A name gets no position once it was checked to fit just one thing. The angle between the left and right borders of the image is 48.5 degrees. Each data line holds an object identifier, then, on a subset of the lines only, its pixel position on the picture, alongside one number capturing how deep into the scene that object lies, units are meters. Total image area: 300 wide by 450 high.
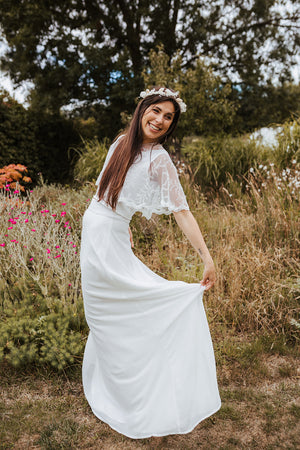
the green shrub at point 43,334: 2.46
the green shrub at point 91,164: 6.84
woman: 1.75
